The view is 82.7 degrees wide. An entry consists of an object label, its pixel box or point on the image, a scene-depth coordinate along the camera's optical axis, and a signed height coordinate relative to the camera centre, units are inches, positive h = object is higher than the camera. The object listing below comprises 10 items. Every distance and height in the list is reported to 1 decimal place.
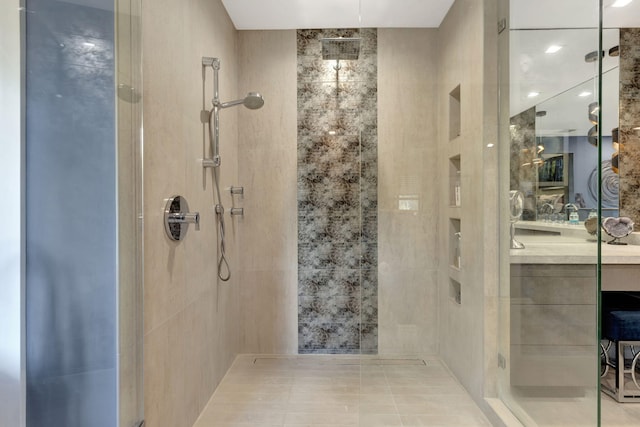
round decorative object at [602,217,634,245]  92.9 -5.1
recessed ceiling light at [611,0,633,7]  94.0 +53.3
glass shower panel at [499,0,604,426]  57.0 -1.4
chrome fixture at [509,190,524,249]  69.1 -0.3
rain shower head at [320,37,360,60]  95.6 +45.0
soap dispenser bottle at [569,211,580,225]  59.1 -1.7
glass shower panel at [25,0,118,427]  31.5 -0.5
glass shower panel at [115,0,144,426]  33.4 +0.3
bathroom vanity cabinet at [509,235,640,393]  57.4 -18.0
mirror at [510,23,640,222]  57.3 +15.4
